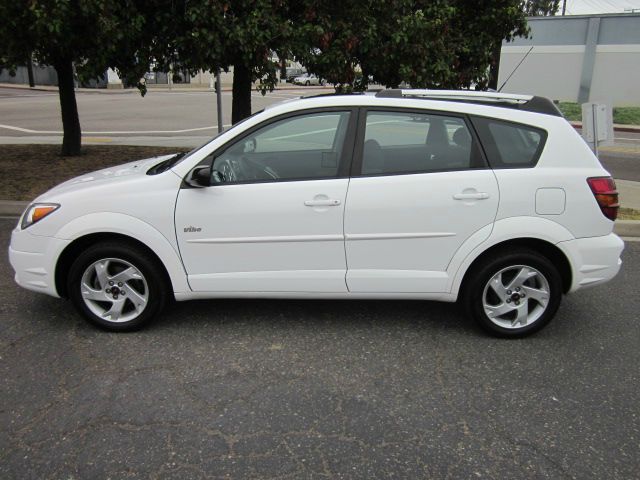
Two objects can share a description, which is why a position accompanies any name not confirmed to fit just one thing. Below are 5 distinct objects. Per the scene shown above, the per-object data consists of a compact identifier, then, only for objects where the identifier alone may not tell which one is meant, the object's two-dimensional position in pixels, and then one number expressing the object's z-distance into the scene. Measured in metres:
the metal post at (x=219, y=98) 9.81
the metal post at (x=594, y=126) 7.49
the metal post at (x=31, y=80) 43.26
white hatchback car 3.92
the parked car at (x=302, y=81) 54.21
